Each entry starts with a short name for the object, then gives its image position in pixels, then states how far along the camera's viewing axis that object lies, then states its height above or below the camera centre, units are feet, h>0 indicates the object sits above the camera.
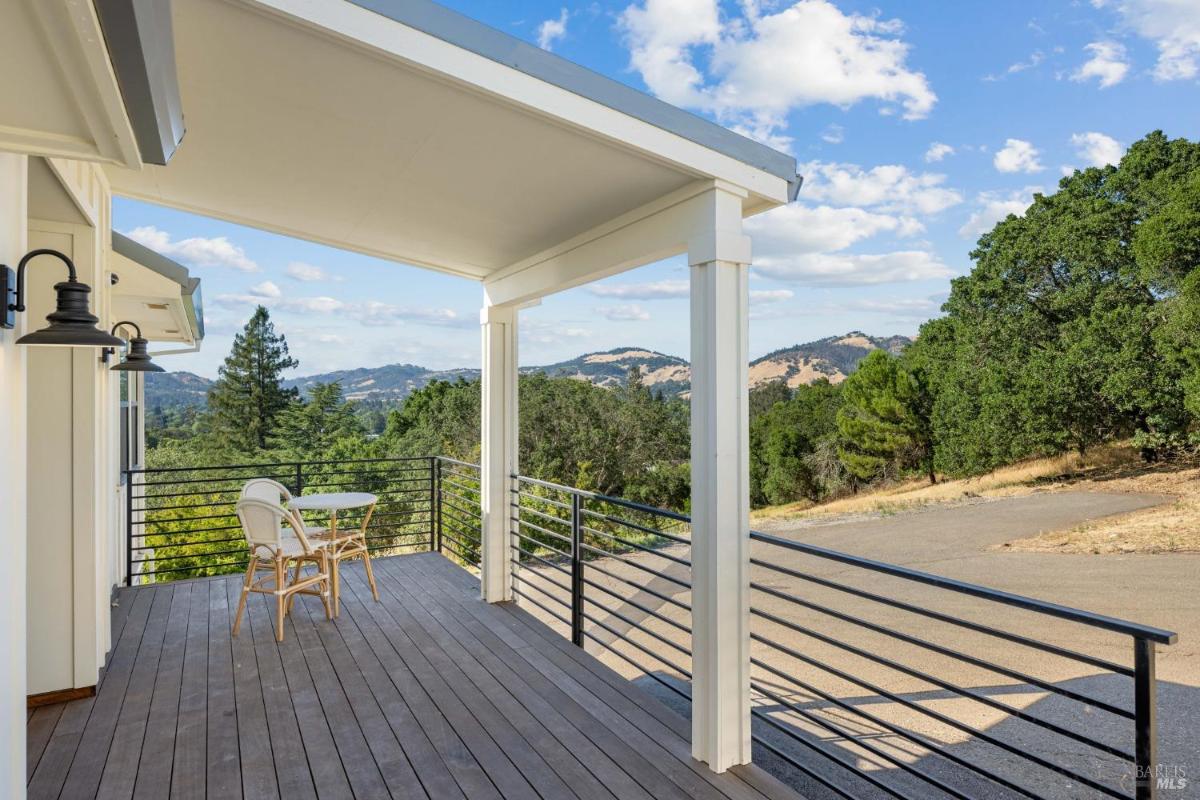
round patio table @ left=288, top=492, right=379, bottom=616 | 13.88 -2.44
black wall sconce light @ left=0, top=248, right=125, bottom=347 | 5.54 +0.80
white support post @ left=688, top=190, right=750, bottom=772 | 7.59 -0.92
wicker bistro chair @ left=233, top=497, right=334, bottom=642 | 11.91 -2.83
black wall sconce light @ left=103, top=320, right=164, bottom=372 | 10.62 +0.73
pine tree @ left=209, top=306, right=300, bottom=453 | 85.87 +1.25
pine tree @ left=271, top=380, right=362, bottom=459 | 86.43 -2.94
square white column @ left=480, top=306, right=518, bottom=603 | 13.99 -0.81
